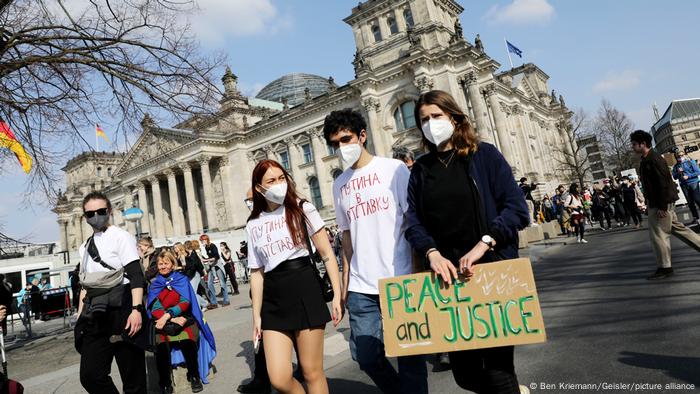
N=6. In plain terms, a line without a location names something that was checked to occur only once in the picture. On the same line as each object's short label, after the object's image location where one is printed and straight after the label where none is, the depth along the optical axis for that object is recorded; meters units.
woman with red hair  3.14
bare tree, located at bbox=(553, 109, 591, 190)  45.28
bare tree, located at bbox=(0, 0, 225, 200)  9.20
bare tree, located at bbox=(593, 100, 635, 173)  48.53
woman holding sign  2.47
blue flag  51.80
